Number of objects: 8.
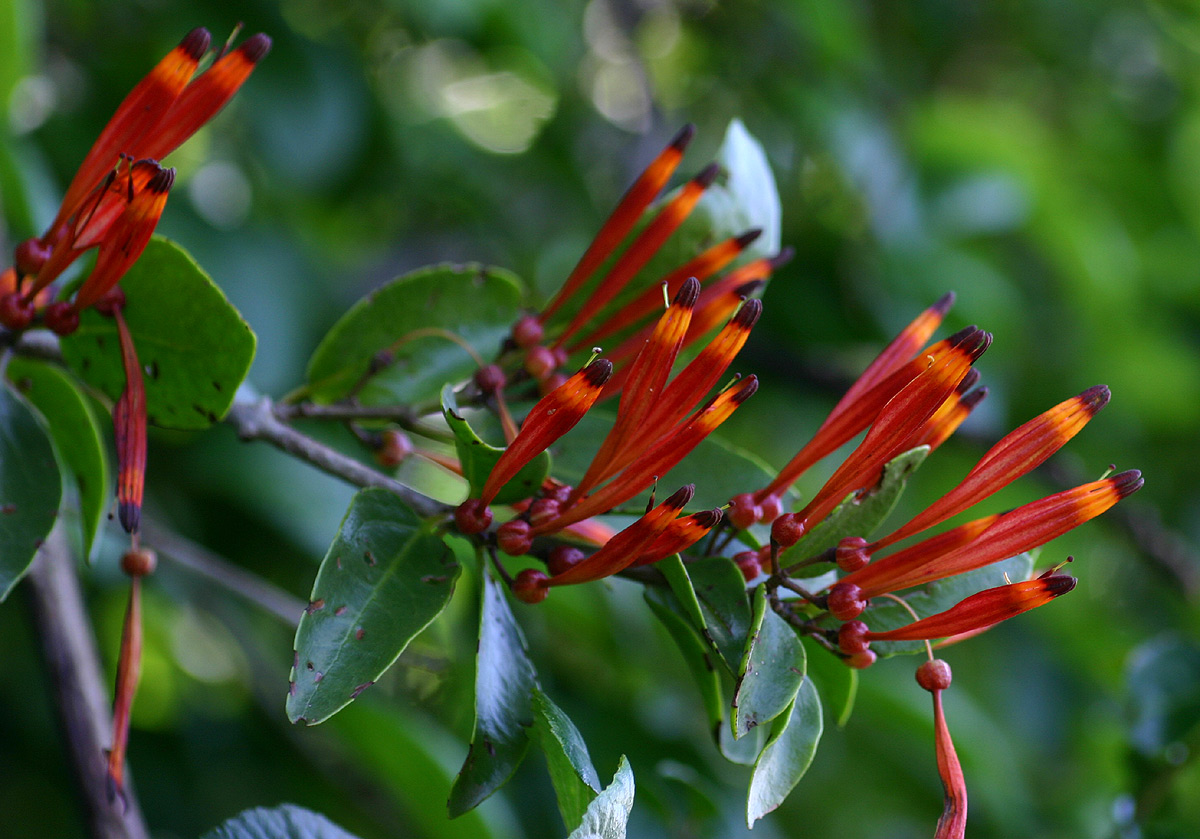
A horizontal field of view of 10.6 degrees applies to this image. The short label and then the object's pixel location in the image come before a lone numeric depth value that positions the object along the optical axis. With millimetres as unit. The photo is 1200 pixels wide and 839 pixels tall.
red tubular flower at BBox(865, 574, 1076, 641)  883
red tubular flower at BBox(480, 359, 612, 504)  883
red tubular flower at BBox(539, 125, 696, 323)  929
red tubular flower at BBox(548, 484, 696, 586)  881
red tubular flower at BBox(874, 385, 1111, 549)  891
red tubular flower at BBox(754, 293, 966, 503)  899
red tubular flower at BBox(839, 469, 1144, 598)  886
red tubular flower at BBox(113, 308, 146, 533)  892
